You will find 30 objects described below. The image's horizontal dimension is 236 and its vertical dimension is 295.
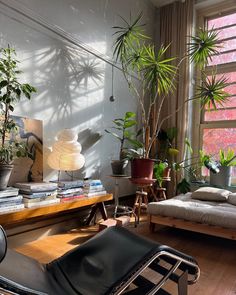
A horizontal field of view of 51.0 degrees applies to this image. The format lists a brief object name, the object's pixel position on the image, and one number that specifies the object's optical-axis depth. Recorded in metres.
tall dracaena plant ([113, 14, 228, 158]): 3.33
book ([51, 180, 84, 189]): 2.70
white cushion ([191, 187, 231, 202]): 3.04
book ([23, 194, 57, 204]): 2.32
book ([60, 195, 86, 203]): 2.65
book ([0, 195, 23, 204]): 2.12
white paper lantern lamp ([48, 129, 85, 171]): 2.70
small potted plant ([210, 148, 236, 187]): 3.88
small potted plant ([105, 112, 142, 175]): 3.29
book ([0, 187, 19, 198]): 2.13
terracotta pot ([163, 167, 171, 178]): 3.71
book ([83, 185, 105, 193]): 2.94
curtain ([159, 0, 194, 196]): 4.34
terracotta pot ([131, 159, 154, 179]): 3.12
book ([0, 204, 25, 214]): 2.11
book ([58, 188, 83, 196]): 2.66
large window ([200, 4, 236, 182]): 4.21
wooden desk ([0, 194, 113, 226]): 2.10
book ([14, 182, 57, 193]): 2.36
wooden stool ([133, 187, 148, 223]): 3.34
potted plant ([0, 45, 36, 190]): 2.18
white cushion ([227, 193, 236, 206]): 2.93
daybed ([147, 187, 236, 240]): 2.39
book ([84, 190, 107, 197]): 2.93
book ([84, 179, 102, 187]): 2.95
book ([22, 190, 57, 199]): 2.34
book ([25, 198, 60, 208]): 2.32
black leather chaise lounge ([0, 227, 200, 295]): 1.13
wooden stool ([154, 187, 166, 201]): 3.81
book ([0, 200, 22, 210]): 2.12
